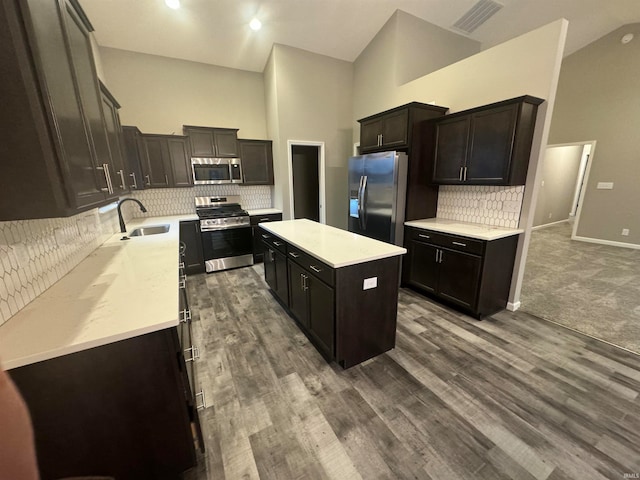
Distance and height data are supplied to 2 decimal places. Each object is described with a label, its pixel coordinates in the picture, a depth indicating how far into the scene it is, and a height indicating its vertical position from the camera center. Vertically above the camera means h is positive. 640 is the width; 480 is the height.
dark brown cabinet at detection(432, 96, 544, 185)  2.42 +0.38
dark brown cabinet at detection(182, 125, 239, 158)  4.06 +0.70
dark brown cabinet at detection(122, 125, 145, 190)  3.65 +0.48
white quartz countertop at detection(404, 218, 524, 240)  2.49 -0.53
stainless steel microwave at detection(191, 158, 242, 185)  4.15 +0.23
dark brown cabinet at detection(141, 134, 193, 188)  3.86 +0.37
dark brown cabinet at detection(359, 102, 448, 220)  3.10 +0.48
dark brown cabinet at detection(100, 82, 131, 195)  1.92 +0.31
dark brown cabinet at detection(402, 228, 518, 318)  2.55 -0.96
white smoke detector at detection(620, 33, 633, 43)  4.42 +2.41
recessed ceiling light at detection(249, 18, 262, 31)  3.58 +2.24
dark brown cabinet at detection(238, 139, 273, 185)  4.53 +0.41
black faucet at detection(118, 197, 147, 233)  2.75 -0.38
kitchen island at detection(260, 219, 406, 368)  1.87 -0.86
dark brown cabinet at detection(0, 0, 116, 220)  0.84 +0.25
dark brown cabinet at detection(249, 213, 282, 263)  4.41 -0.76
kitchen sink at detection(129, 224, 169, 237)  3.26 -0.58
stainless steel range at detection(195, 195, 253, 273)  4.07 -0.84
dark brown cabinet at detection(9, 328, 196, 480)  0.97 -0.92
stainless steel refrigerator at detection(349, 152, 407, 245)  3.16 -0.16
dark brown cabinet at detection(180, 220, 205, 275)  3.93 -0.95
